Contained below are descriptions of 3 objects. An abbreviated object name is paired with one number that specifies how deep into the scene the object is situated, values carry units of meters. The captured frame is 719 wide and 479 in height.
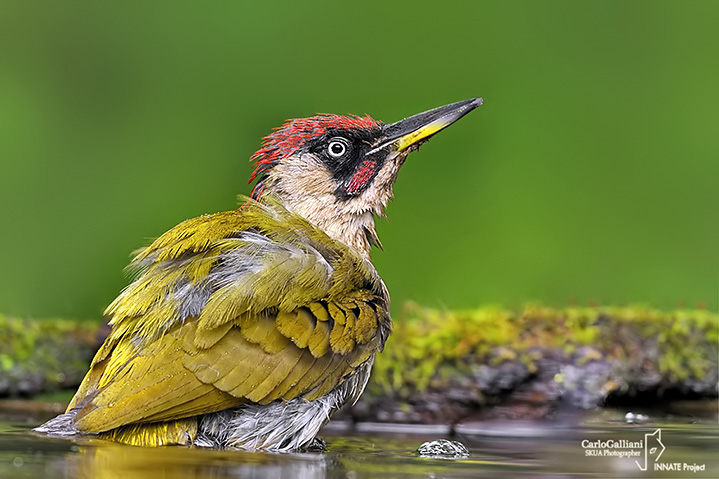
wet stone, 6.36
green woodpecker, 6.41
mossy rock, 8.24
